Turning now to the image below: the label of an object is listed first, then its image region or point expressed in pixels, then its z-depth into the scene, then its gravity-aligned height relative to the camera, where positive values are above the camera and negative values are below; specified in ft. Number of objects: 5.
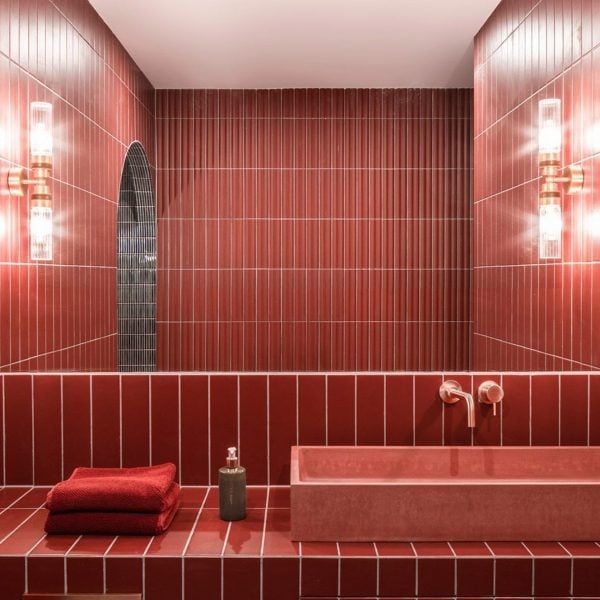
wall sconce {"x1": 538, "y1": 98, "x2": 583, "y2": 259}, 6.44 +1.05
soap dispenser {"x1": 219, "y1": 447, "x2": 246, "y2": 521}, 5.45 -1.71
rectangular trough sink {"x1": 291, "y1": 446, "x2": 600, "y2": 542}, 5.03 -1.70
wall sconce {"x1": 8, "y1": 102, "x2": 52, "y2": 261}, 6.25 +1.00
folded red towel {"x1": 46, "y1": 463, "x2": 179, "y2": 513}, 5.11 -1.61
